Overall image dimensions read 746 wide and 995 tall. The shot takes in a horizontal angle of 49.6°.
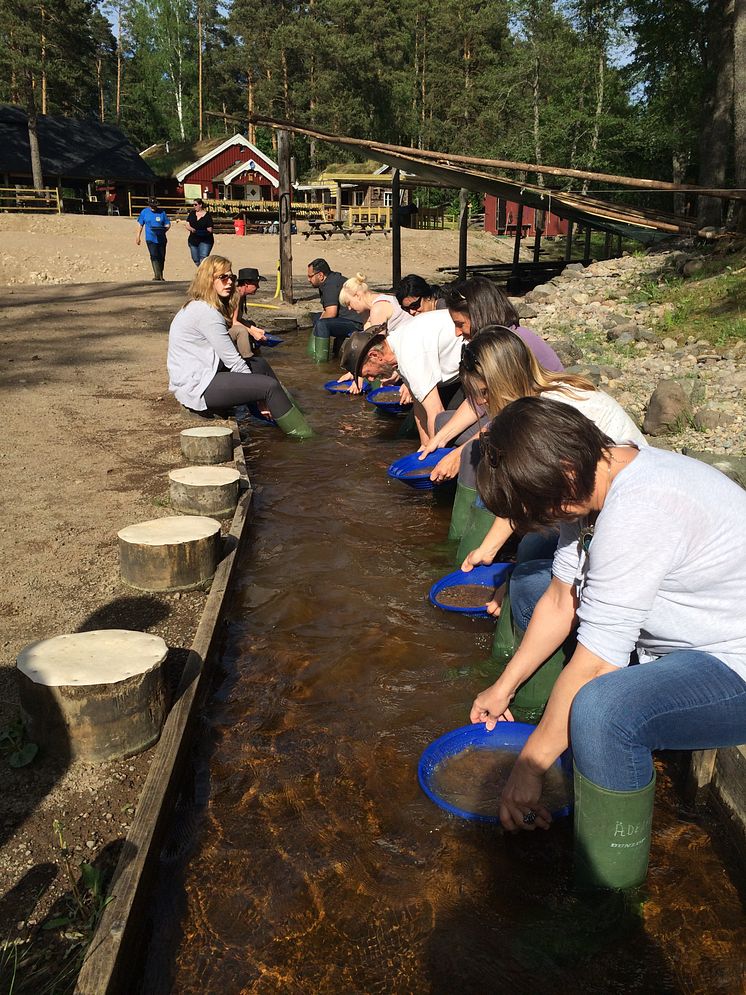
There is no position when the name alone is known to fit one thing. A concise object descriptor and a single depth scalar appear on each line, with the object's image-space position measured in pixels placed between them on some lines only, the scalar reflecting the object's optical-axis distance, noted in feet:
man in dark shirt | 37.91
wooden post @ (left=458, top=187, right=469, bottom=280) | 58.29
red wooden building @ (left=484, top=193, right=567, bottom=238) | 143.33
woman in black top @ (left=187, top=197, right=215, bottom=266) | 57.16
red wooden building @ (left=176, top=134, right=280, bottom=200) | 160.35
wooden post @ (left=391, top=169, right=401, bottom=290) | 58.34
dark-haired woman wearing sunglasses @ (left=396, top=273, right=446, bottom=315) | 24.06
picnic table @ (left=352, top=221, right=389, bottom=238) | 117.39
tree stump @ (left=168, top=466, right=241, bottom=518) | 17.69
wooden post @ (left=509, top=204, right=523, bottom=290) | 68.14
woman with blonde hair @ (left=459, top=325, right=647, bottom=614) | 10.17
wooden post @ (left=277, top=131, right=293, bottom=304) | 50.31
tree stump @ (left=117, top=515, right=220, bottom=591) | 14.03
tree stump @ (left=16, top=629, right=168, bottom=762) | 9.42
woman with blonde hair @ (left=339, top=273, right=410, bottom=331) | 26.63
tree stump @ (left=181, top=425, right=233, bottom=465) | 21.56
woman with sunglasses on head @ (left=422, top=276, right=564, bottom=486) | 15.15
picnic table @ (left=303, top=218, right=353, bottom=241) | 110.22
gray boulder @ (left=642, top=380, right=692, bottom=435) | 23.97
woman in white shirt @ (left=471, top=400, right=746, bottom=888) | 7.06
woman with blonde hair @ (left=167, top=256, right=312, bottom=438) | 24.25
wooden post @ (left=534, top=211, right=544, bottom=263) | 81.82
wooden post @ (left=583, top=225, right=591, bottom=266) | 76.34
